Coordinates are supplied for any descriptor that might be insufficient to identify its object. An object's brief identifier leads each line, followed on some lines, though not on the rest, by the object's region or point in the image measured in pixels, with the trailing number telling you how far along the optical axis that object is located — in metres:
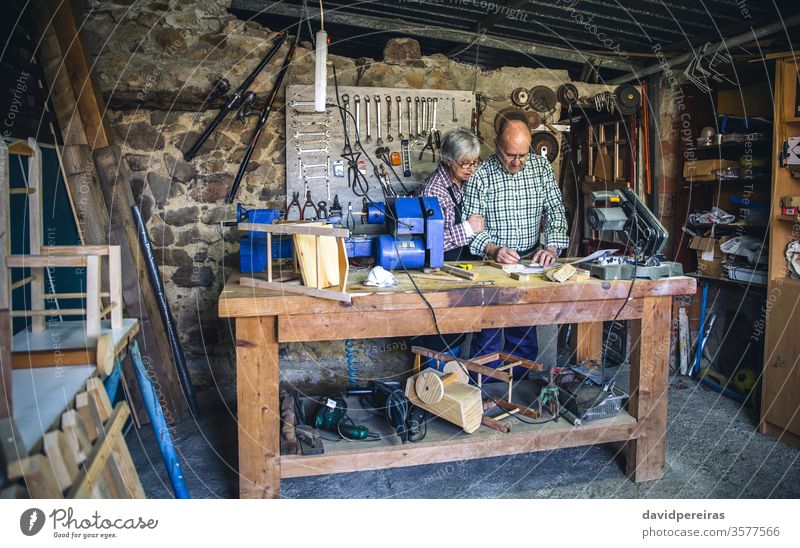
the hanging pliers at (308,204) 4.02
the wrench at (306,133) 4.04
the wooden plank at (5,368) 1.32
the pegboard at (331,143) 4.03
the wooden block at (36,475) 1.23
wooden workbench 2.31
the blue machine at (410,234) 2.73
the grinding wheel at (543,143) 4.63
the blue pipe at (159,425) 2.07
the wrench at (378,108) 4.17
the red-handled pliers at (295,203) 4.01
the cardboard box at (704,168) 3.96
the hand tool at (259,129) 3.88
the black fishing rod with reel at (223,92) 3.76
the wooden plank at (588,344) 3.51
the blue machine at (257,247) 2.70
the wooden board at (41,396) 1.37
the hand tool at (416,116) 4.25
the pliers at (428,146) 4.30
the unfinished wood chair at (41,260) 1.74
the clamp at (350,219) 3.92
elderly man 3.62
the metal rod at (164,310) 3.34
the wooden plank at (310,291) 2.27
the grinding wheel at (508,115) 4.50
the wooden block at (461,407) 2.59
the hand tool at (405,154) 4.26
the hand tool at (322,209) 4.06
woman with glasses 3.39
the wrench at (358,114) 4.13
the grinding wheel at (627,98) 4.65
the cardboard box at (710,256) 4.07
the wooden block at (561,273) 2.54
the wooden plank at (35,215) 2.02
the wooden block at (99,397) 1.62
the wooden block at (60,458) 1.31
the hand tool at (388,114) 4.21
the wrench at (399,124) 4.22
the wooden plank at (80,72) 3.07
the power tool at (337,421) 2.63
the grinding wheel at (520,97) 4.54
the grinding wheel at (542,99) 4.61
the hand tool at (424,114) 4.28
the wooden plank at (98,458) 1.43
